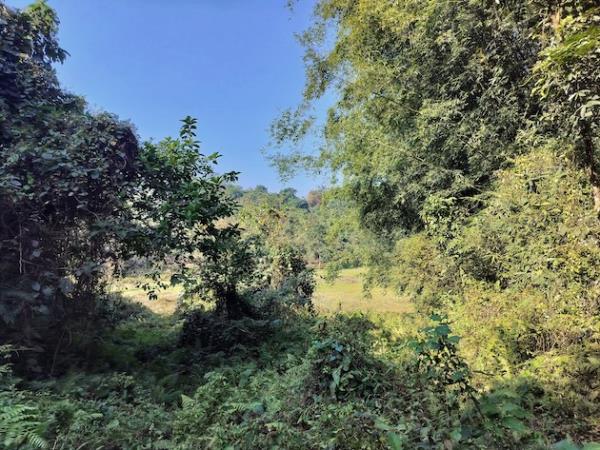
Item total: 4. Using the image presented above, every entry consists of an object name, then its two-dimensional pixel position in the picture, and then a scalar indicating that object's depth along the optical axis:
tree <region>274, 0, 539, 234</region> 5.91
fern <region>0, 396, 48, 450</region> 2.13
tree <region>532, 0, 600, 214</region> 3.00
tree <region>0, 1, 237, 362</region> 4.04
